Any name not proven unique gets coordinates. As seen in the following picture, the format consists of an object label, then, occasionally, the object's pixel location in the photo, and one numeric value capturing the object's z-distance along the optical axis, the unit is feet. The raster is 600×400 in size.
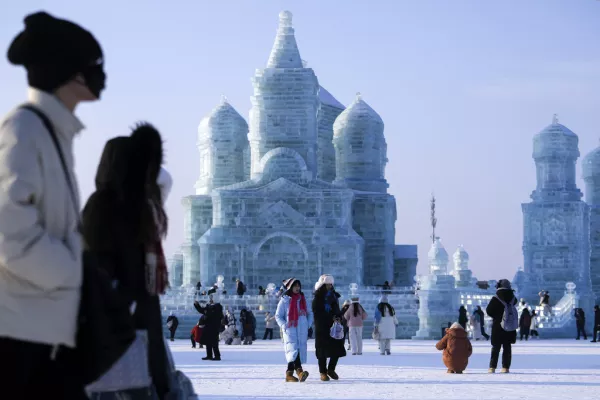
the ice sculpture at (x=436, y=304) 117.50
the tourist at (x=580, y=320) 123.13
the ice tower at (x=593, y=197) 186.60
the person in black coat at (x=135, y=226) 16.49
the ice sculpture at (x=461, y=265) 183.62
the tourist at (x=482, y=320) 112.88
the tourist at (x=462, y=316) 110.52
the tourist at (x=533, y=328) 122.61
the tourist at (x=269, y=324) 116.67
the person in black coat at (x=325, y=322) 50.65
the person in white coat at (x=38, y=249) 12.25
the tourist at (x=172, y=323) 114.32
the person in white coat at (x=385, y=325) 80.79
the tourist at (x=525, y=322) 113.39
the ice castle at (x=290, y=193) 148.56
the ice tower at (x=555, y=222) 164.76
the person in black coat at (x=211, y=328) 73.41
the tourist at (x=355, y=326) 80.33
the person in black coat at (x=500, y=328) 54.85
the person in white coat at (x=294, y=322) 48.83
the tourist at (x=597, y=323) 111.25
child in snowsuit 57.16
